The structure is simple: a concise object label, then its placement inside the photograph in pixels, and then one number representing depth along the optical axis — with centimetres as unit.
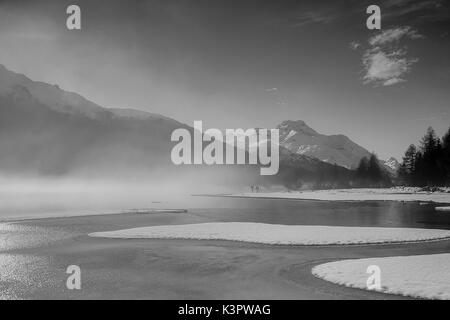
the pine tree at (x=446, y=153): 10344
